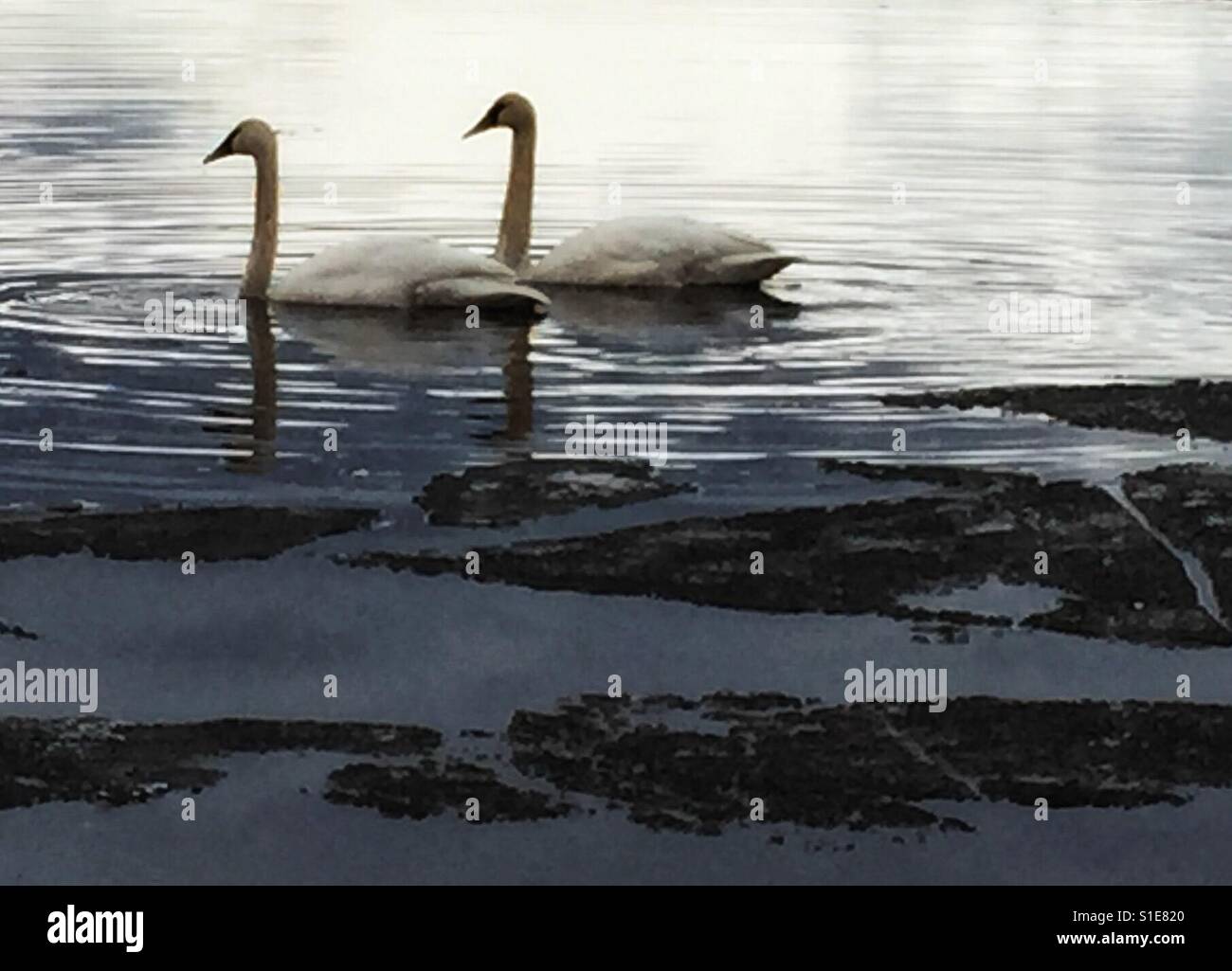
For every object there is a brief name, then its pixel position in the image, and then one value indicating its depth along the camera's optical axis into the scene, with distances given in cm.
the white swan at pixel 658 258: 1884
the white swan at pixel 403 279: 1764
